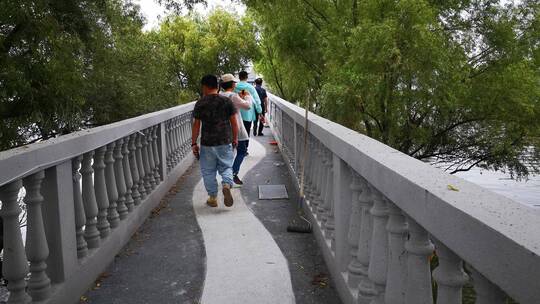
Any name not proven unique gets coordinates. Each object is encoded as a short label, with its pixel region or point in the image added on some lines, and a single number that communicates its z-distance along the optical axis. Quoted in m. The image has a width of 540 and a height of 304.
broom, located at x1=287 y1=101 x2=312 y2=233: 5.42
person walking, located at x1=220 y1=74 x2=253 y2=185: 7.54
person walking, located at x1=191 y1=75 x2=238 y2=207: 6.33
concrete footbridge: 1.62
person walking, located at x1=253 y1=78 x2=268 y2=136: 14.11
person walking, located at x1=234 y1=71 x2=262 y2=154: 9.28
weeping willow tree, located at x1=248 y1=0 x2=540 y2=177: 11.95
